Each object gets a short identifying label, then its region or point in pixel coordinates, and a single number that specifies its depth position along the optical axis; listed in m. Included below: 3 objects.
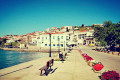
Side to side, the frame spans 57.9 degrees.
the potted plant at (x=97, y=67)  10.57
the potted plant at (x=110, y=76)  7.07
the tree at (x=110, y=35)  36.13
